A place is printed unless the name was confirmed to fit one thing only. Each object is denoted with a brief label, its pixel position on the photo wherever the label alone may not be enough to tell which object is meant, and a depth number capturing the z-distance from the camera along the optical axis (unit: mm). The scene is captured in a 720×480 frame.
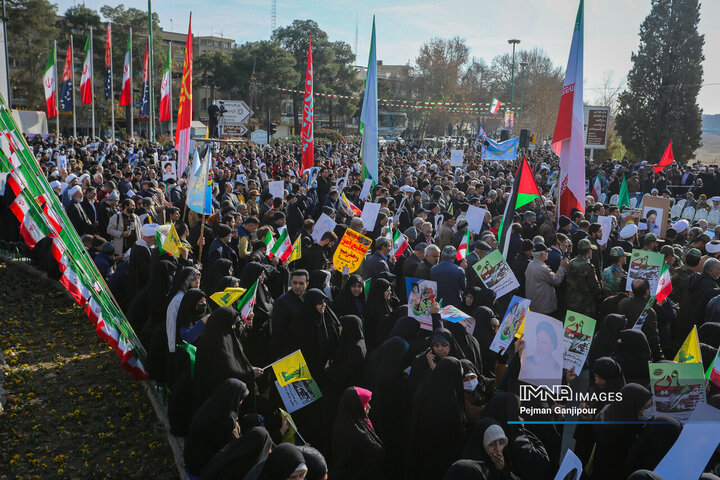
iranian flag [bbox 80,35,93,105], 29089
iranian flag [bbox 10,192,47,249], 5477
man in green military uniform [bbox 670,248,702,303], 7684
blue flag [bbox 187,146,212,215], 9156
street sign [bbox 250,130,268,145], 29875
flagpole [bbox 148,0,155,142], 24344
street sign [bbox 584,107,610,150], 29641
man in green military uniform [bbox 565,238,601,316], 7699
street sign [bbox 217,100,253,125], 33750
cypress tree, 36938
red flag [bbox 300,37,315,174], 17422
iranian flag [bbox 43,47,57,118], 28141
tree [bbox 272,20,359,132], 59625
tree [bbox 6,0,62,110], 44031
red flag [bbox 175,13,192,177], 13883
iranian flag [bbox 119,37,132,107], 28825
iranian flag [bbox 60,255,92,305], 5680
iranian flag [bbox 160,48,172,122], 22578
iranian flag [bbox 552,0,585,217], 10711
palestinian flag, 8703
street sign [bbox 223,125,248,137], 33162
